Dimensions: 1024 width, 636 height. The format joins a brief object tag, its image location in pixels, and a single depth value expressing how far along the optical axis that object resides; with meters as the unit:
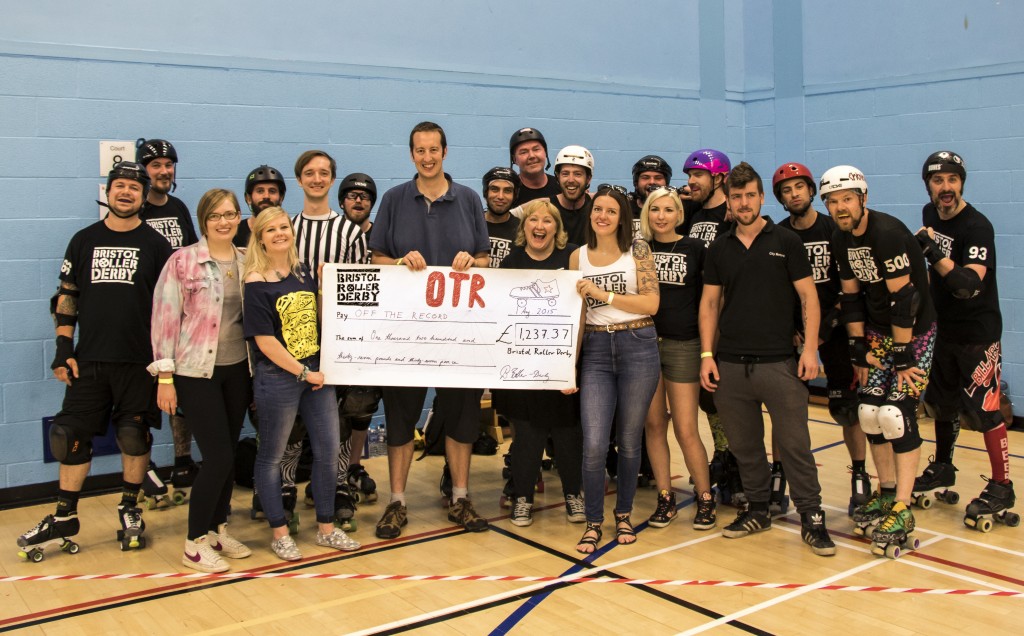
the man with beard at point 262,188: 4.78
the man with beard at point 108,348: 4.21
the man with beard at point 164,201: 4.87
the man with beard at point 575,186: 4.67
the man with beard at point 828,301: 4.29
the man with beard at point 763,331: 4.03
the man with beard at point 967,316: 4.39
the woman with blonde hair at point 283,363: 3.88
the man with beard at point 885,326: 3.98
